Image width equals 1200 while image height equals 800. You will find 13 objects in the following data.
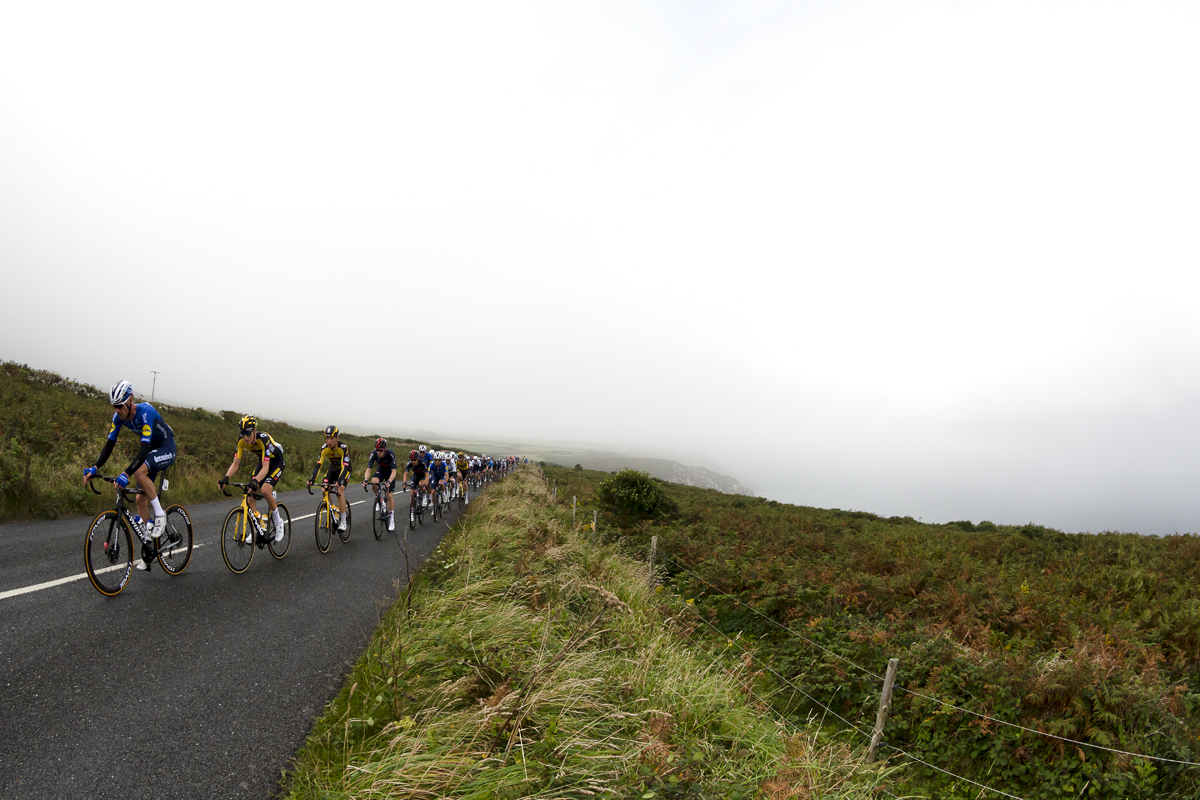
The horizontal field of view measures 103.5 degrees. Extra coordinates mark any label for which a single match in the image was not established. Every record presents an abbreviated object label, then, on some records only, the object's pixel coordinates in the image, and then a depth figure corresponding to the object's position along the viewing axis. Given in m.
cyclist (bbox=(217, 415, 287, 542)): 7.64
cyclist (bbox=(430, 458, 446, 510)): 15.72
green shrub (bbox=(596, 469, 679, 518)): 13.80
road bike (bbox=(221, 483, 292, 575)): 7.19
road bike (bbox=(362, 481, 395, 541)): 11.41
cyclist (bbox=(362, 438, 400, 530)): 11.59
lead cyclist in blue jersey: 5.90
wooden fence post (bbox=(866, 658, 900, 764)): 4.43
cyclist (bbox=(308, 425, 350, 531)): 9.84
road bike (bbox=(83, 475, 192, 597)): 5.68
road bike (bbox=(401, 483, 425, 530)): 13.77
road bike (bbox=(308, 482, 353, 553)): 9.62
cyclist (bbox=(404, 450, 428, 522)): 13.95
